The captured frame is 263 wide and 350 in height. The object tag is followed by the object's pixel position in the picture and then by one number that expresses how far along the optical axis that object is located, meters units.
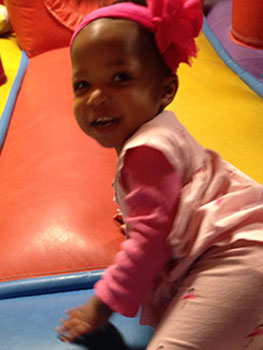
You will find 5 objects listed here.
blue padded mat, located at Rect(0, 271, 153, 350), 0.75
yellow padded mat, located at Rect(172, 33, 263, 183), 1.19
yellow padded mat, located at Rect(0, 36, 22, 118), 1.70
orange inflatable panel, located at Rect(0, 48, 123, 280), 0.92
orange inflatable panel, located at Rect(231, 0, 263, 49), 1.65
